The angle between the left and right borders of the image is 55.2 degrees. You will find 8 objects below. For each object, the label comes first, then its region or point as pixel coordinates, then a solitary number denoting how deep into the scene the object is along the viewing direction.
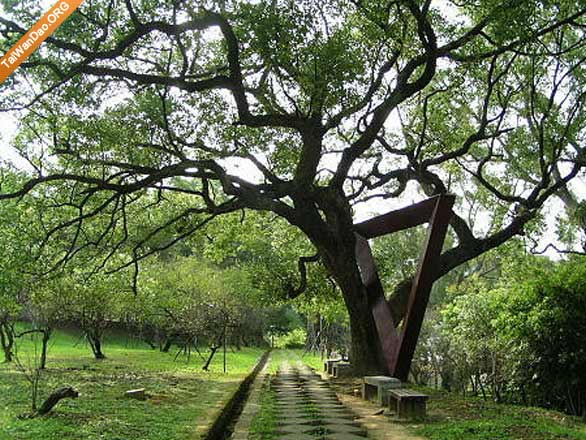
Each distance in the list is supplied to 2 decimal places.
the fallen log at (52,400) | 7.43
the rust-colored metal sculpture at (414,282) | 9.96
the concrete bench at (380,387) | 8.78
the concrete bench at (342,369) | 14.80
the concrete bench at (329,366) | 16.31
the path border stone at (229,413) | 7.22
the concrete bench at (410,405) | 7.60
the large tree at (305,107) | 8.52
